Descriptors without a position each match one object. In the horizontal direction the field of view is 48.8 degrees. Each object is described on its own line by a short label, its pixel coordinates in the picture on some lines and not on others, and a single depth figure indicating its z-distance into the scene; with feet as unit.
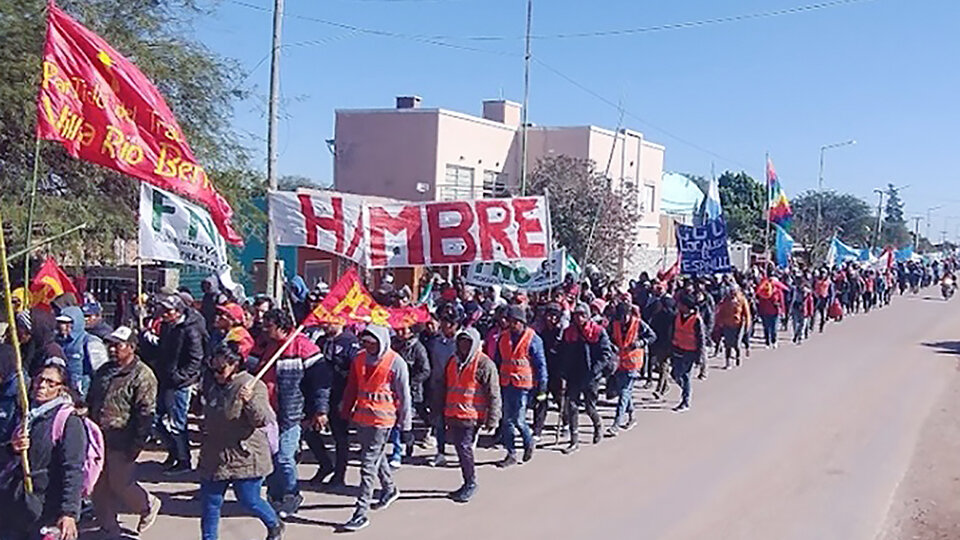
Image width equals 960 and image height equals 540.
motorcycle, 147.02
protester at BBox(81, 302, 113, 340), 33.06
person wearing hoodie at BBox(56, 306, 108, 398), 30.81
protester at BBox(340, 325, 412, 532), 26.96
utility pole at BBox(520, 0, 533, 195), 81.10
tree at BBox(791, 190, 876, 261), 210.69
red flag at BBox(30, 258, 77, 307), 35.04
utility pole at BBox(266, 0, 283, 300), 49.47
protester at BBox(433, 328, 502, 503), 29.58
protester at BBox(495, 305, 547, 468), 34.50
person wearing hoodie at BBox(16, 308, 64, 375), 29.66
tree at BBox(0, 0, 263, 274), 44.27
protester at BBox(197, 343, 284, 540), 22.84
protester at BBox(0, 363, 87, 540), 18.06
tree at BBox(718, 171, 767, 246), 200.91
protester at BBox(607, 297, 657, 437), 40.65
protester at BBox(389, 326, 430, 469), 33.96
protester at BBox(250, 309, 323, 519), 27.27
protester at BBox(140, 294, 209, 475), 30.73
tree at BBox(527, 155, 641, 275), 103.65
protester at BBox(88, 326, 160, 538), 24.04
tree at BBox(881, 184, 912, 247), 351.25
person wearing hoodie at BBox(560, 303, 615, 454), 37.22
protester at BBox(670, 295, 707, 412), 46.26
